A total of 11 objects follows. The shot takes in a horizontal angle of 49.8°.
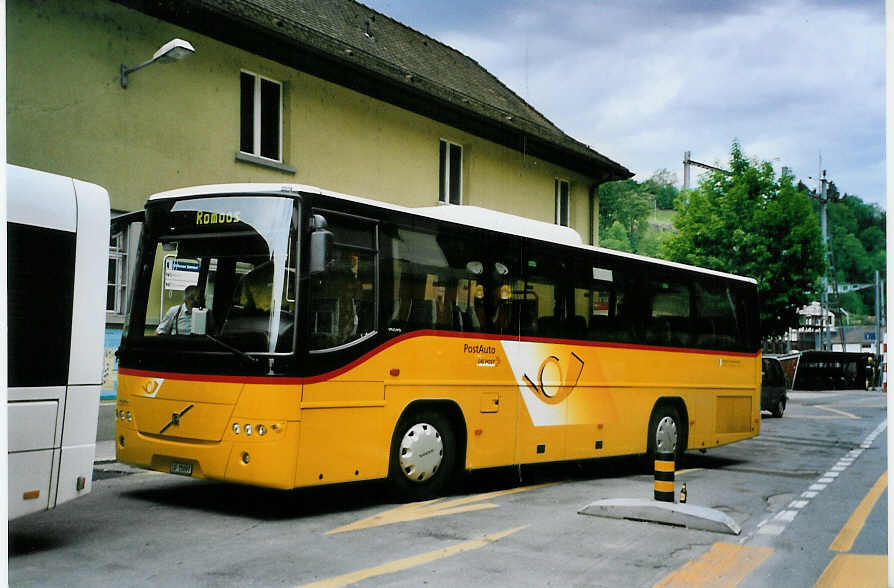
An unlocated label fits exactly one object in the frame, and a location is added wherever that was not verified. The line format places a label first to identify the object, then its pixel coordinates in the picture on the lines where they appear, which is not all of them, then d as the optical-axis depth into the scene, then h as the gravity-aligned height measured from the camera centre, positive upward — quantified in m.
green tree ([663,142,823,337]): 10.66 +2.69
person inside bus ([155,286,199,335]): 8.27 +0.34
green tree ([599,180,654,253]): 16.18 +3.00
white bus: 6.12 +0.13
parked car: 25.41 -0.53
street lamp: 12.46 +3.98
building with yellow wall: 12.62 +4.19
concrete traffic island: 7.98 -1.27
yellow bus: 7.96 +0.15
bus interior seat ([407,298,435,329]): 9.15 +0.43
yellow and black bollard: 8.35 -0.99
